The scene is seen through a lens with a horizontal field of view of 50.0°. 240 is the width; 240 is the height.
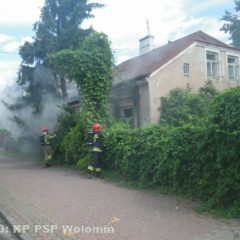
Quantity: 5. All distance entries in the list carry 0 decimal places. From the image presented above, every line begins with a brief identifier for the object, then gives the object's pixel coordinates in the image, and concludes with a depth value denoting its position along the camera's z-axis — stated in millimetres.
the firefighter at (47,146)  10850
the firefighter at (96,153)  8101
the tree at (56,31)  12918
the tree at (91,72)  10128
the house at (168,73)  11893
